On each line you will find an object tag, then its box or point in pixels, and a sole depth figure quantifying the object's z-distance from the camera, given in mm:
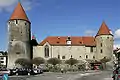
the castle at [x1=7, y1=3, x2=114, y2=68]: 84438
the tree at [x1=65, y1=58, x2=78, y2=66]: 86225
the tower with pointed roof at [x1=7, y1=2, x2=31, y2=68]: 83625
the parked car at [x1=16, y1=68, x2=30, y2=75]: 49453
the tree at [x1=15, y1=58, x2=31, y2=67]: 79819
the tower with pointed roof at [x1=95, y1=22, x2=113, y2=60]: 91938
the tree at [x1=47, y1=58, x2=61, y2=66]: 84875
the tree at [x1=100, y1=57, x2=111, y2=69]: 87562
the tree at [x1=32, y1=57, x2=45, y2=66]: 83594
